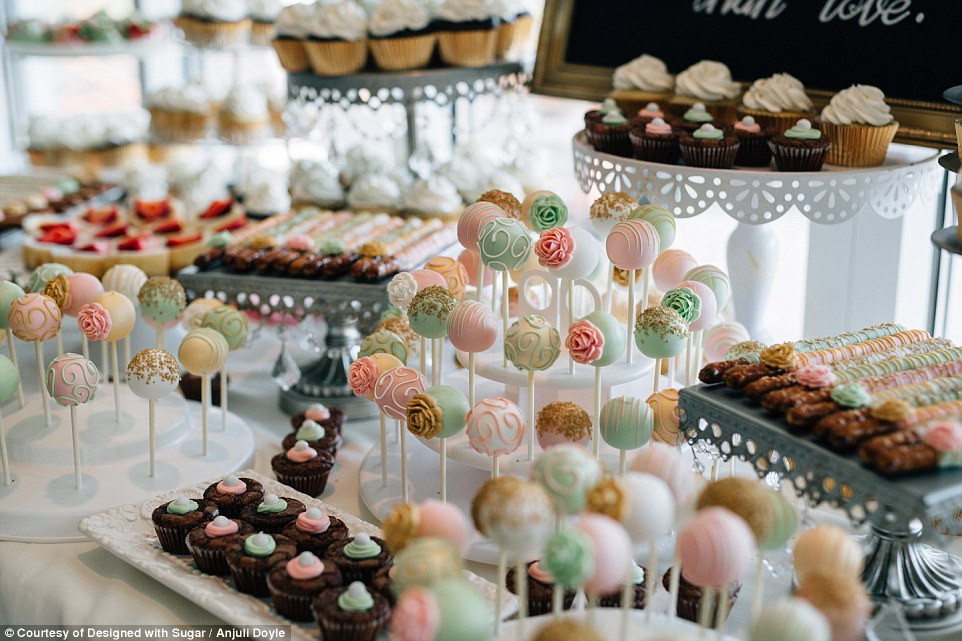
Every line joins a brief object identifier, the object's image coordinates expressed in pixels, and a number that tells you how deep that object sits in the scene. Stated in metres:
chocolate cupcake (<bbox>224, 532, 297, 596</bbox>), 1.42
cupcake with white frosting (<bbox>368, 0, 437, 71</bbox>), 2.45
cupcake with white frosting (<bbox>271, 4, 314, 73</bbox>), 2.52
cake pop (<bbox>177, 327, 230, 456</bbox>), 1.73
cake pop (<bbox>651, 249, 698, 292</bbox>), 1.73
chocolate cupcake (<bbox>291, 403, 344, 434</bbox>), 1.96
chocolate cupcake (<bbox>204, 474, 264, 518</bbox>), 1.60
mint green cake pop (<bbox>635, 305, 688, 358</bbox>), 1.45
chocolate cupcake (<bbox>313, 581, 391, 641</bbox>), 1.30
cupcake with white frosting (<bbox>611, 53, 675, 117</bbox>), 2.23
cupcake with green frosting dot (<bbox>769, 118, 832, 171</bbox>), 1.80
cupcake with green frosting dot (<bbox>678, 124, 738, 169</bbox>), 1.84
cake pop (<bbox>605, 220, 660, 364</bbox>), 1.52
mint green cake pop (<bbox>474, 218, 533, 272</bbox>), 1.54
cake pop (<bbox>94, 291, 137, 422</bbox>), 1.75
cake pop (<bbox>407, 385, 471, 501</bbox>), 1.42
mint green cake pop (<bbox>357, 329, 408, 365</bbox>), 1.71
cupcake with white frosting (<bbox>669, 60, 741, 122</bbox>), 2.12
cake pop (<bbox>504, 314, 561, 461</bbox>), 1.44
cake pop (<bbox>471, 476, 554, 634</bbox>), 1.05
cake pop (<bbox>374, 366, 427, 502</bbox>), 1.54
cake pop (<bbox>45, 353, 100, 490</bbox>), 1.58
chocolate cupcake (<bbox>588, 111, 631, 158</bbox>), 1.99
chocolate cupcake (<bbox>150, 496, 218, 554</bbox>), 1.53
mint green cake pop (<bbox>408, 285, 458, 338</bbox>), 1.54
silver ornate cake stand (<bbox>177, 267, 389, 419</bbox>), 1.99
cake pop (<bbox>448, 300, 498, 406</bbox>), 1.47
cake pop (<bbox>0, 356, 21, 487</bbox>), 1.62
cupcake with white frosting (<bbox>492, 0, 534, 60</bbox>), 2.52
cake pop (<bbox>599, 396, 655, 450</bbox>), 1.43
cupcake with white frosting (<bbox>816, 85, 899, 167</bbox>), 1.85
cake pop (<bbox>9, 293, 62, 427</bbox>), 1.67
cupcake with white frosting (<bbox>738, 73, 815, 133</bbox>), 1.99
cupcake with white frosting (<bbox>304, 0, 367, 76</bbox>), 2.45
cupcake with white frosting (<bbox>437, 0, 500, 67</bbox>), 2.46
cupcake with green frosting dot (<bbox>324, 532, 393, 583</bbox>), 1.41
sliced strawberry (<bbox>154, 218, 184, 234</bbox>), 2.57
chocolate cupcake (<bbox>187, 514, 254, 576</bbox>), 1.47
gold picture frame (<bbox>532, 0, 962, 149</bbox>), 2.42
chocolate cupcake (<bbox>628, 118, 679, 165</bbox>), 1.90
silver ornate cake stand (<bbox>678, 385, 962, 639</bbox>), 1.14
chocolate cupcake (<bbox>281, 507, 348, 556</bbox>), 1.49
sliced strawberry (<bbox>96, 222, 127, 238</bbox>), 2.53
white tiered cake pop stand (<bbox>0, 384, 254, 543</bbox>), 1.68
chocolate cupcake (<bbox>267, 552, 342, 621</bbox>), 1.36
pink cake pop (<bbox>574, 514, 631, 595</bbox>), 1.01
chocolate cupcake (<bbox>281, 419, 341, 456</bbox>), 1.86
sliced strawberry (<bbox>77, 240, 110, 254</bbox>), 2.37
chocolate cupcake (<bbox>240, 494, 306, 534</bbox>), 1.56
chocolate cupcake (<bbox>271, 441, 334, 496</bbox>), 1.77
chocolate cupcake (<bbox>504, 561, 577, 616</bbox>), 1.39
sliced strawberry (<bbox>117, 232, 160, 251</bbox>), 2.40
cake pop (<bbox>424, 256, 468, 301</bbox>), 1.77
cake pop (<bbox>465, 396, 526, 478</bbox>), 1.41
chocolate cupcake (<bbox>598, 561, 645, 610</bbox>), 1.41
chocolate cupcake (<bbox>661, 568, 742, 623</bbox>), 1.40
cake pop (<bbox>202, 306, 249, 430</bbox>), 1.87
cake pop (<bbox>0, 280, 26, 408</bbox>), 1.76
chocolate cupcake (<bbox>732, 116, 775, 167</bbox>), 1.88
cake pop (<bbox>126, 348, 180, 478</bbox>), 1.64
